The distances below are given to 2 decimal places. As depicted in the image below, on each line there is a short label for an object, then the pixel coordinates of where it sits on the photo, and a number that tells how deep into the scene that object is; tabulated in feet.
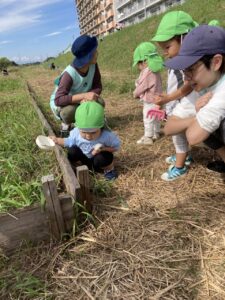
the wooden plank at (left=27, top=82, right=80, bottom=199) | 5.09
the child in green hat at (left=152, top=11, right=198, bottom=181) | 6.20
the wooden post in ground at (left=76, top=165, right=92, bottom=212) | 5.05
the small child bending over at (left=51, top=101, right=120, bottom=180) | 6.22
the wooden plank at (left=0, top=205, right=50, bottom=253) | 4.64
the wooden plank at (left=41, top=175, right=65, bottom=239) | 4.53
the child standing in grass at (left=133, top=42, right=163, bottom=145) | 8.39
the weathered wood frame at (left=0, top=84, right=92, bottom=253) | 4.60
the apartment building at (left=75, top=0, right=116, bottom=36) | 156.81
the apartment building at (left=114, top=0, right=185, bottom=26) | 106.72
